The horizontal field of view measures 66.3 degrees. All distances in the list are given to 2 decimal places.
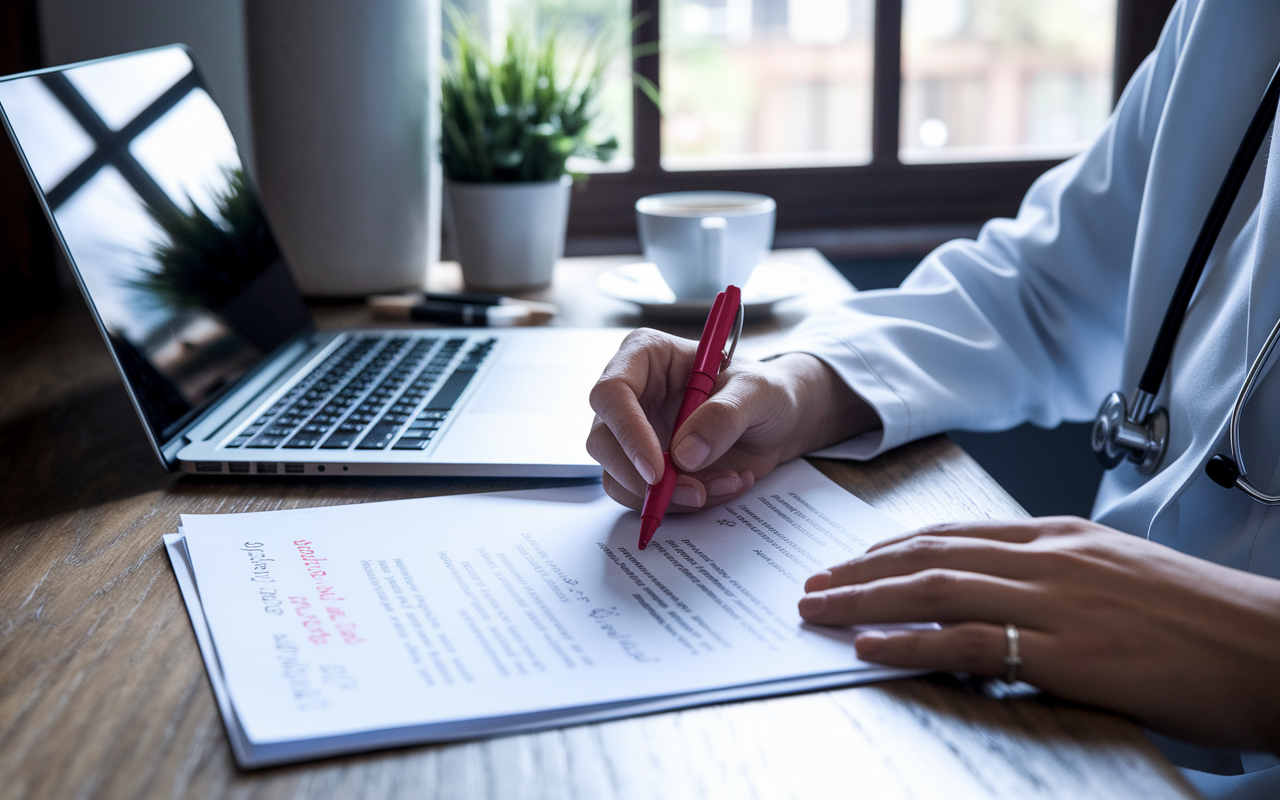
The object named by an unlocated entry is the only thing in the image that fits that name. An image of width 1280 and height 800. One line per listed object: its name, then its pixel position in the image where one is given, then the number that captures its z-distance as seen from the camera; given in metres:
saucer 0.97
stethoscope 0.70
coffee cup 0.96
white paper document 0.38
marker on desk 0.98
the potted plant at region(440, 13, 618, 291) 1.09
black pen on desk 1.01
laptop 0.63
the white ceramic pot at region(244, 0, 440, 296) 1.03
